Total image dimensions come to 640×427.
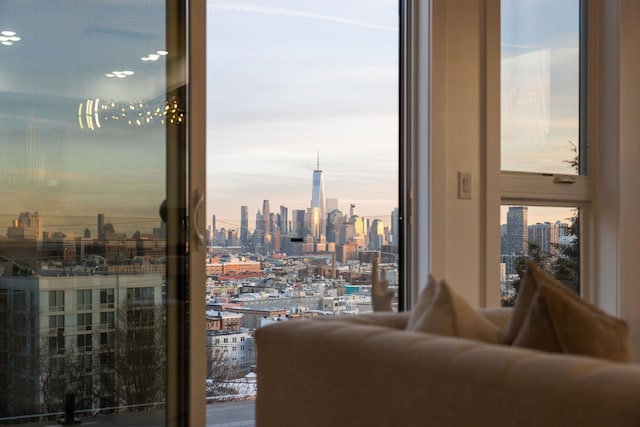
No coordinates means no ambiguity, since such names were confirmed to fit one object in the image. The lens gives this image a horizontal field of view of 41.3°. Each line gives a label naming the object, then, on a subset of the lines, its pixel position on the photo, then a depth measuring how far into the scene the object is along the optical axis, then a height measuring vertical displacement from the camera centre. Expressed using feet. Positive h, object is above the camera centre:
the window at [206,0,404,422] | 12.26 +1.15
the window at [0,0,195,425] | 9.62 +0.34
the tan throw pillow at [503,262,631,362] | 5.48 -0.69
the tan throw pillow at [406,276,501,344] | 6.26 -0.73
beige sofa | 4.56 -0.99
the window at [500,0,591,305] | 14.07 +1.42
